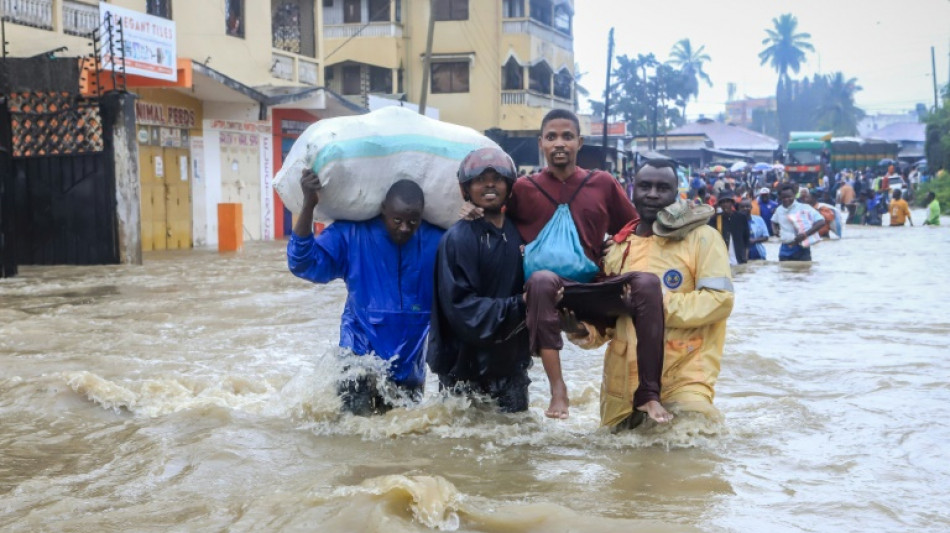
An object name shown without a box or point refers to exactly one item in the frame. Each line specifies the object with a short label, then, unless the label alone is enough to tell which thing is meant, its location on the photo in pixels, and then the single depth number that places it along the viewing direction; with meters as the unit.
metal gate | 15.26
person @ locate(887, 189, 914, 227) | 28.50
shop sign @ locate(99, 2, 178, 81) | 15.51
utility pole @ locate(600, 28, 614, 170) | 29.52
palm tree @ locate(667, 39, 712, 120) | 87.69
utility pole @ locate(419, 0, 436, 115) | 25.80
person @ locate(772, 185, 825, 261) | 14.34
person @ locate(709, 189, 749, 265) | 15.50
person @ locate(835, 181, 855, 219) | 32.72
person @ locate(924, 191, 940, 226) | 27.69
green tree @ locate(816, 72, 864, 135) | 91.75
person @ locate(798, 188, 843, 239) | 17.22
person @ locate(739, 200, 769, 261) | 16.61
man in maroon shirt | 4.43
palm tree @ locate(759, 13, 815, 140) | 100.99
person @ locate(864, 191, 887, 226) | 30.69
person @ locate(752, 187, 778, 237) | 19.39
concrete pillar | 15.21
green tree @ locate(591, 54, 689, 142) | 63.75
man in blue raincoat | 4.95
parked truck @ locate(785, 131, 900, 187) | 47.53
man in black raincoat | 4.61
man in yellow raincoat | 4.61
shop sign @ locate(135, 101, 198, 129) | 19.03
